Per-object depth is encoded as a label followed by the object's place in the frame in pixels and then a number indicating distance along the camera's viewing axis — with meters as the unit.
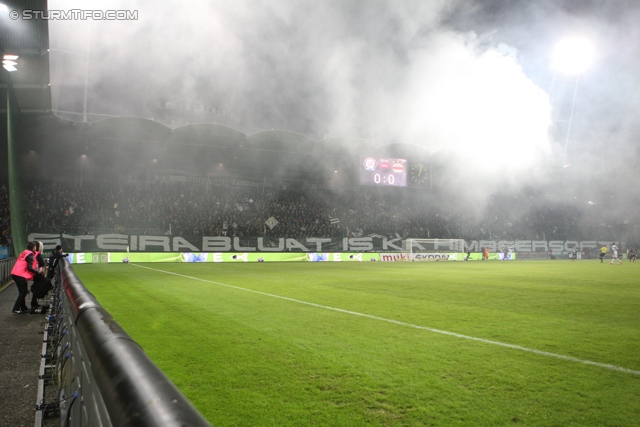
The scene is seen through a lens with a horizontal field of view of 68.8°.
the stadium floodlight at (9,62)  13.48
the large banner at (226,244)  26.67
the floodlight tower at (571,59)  25.08
